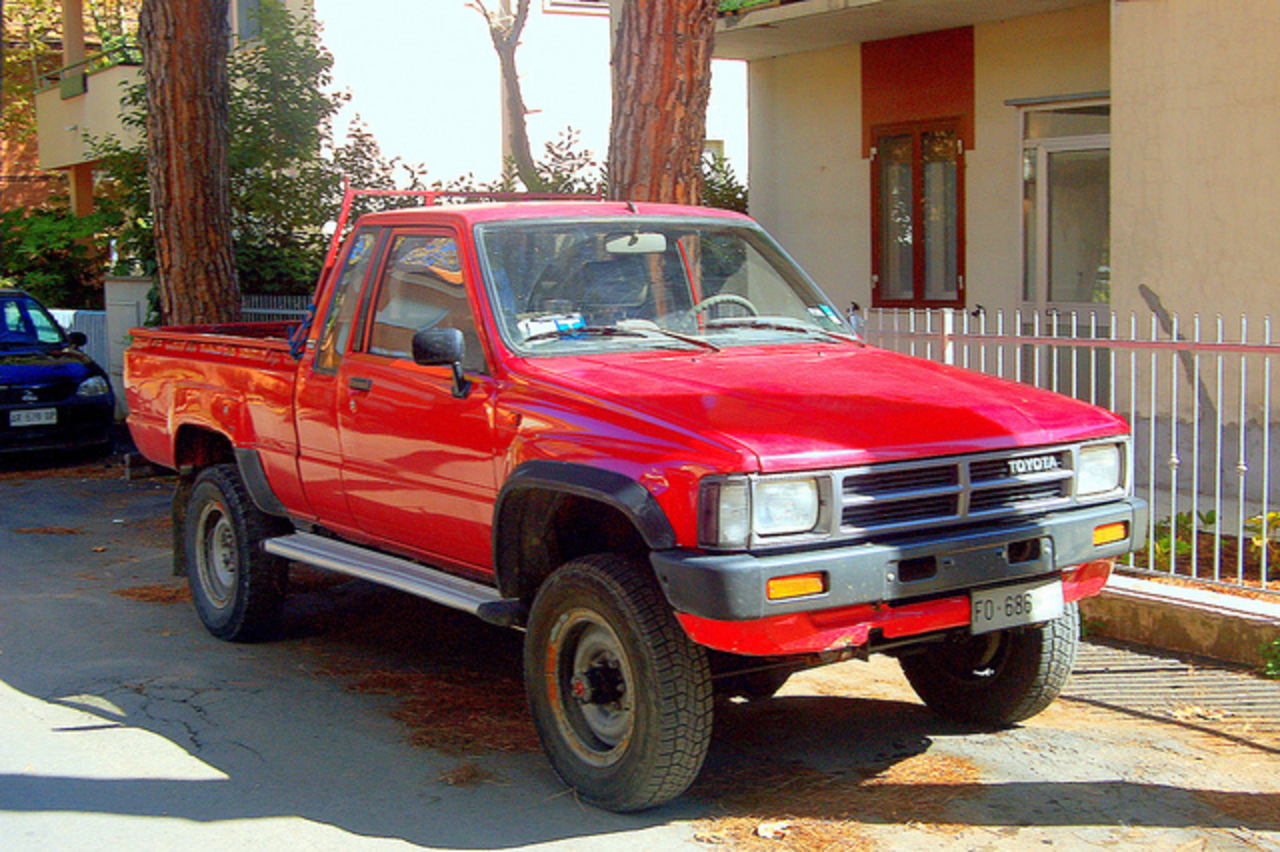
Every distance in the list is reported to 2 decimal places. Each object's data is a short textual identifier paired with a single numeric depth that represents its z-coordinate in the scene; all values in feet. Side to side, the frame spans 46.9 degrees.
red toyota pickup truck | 14.83
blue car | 46.65
